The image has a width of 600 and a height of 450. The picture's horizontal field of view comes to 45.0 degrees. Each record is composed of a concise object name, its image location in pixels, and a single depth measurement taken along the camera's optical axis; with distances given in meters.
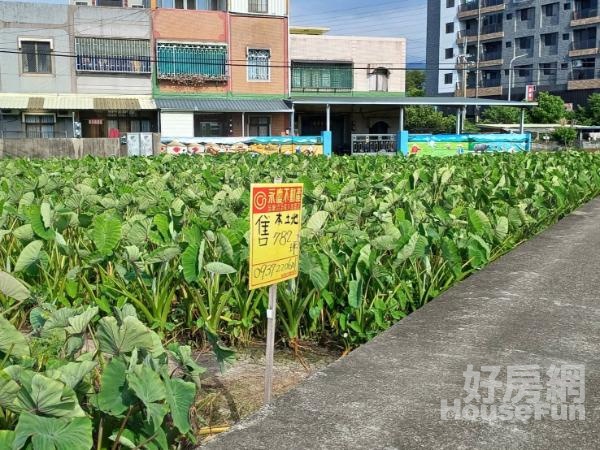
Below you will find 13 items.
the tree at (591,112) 58.25
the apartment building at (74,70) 33.47
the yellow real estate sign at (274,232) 3.15
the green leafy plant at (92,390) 2.23
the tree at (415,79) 94.25
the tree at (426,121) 52.38
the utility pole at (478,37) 71.00
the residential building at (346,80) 38.12
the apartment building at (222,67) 35.41
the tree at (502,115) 58.91
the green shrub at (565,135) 46.62
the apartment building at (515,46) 63.16
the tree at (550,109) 58.09
